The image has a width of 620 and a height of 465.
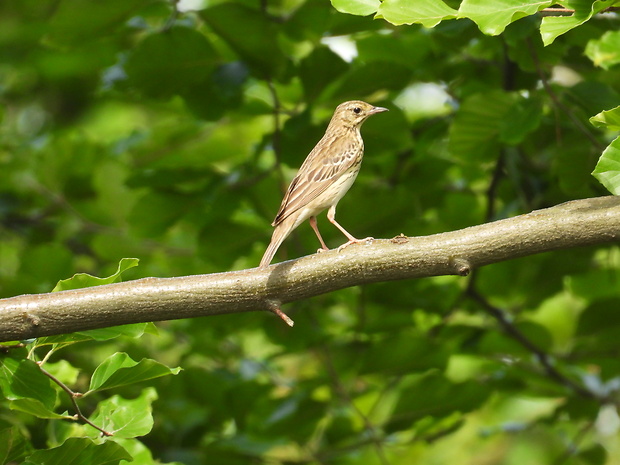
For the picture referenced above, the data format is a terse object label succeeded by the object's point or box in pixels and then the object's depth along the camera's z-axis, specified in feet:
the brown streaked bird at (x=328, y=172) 27.66
